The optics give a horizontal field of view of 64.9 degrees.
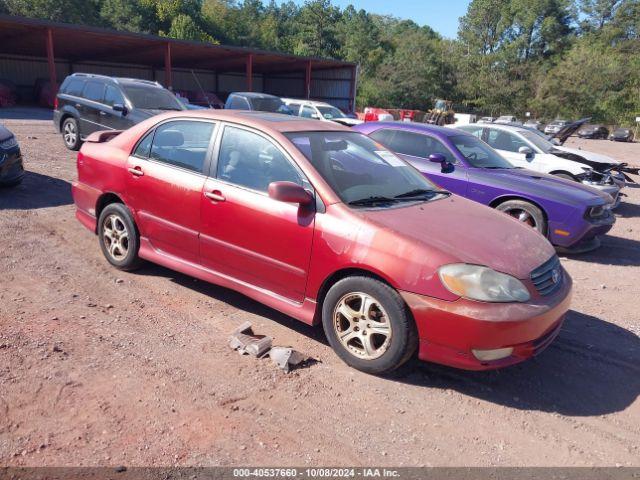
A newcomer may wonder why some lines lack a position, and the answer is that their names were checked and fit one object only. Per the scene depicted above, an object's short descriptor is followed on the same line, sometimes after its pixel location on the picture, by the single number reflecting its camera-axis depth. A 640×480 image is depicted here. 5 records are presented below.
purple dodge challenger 6.62
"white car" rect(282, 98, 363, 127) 18.92
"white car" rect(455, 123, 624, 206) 9.59
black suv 10.26
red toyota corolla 3.17
